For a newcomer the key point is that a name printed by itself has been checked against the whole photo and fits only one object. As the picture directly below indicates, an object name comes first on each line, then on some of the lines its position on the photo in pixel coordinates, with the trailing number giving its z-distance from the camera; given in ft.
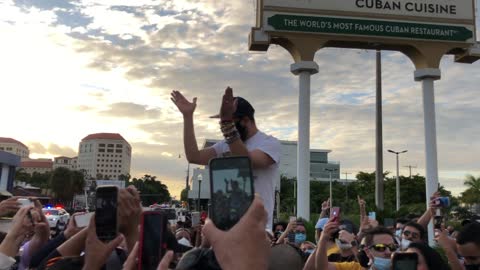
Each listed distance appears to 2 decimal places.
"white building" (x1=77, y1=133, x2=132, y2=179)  506.89
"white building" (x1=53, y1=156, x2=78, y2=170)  550.07
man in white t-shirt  8.95
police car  63.22
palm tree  178.09
